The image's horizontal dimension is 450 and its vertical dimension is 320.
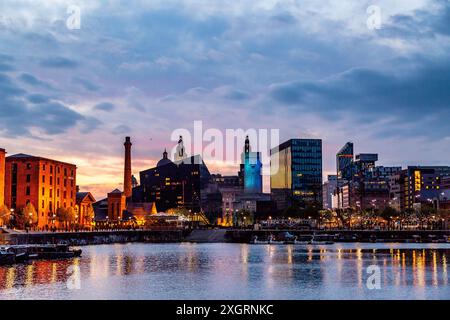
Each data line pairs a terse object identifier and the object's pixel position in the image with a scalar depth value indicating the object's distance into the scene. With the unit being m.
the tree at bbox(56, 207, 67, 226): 177.62
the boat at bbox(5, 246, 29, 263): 103.30
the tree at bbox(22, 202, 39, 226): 156.62
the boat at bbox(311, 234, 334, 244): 188.75
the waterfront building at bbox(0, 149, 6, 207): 156.18
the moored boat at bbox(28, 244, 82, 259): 113.07
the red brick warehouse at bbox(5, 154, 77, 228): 172.38
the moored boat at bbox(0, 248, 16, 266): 98.14
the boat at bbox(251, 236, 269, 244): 191.81
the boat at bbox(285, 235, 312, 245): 190.62
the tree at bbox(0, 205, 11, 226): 142.50
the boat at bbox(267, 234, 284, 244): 189.12
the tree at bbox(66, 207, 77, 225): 178.32
